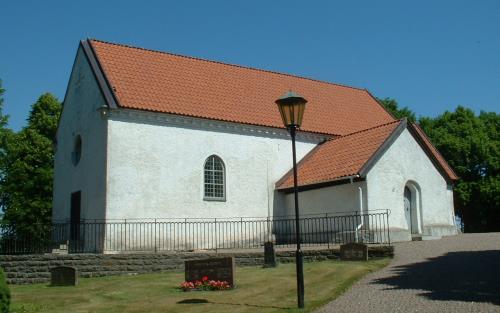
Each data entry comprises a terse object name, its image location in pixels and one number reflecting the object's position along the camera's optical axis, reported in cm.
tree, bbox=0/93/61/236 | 3641
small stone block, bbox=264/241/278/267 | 1819
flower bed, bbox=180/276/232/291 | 1434
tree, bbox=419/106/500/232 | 4272
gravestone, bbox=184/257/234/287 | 1453
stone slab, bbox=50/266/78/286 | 1650
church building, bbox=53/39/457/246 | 2306
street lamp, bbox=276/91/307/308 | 1230
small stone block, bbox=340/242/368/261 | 1748
